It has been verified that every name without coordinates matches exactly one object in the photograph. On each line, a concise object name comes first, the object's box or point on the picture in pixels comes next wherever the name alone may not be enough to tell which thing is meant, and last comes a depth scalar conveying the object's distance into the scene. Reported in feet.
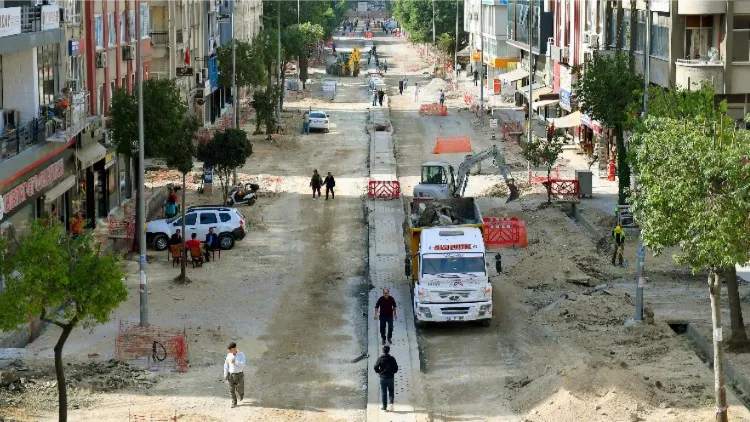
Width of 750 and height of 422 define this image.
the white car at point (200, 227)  150.00
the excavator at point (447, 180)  169.99
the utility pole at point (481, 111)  298.13
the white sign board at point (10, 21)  115.96
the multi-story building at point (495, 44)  360.28
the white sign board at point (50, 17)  129.90
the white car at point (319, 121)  278.87
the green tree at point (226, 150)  175.52
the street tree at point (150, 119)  143.84
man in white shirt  87.61
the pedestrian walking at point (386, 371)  86.43
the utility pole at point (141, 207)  109.60
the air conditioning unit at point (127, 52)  179.42
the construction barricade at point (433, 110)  318.45
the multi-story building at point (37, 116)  120.57
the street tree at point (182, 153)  145.28
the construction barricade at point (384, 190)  188.85
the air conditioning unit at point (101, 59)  163.94
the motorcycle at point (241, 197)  182.29
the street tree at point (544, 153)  181.35
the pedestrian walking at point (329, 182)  186.91
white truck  109.60
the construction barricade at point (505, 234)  150.20
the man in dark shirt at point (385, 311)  104.53
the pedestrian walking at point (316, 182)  187.52
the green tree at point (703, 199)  77.46
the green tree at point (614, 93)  157.99
